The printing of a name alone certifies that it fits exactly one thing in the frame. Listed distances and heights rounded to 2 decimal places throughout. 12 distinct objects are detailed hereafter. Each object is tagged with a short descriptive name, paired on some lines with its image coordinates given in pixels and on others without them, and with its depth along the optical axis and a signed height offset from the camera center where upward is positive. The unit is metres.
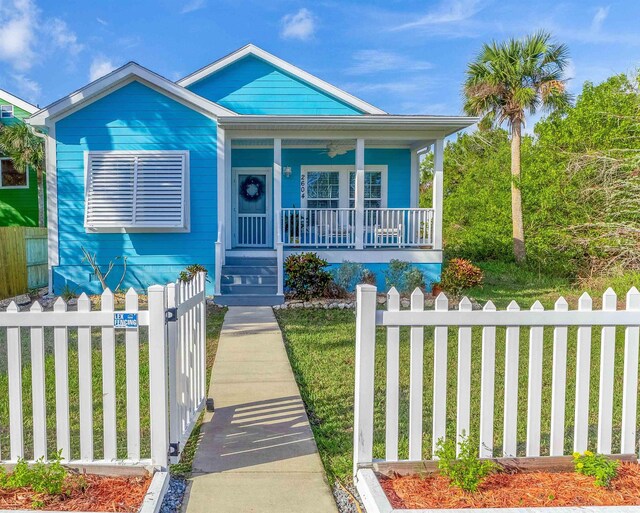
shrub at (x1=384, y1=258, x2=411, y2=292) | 11.06 -0.89
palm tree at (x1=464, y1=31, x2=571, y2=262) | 15.12 +4.83
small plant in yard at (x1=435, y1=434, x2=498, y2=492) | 2.68 -1.31
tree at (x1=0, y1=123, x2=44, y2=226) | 15.44 +2.84
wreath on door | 13.51 +1.30
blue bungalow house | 10.63 +1.11
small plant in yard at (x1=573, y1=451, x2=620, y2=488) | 2.73 -1.34
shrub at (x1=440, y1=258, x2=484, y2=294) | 10.29 -0.88
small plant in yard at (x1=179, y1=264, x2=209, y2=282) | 10.15 -0.75
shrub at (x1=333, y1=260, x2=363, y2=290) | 10.88 -0.89
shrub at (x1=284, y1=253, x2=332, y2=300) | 10.04 -0.86
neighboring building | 16.92 +1.34
